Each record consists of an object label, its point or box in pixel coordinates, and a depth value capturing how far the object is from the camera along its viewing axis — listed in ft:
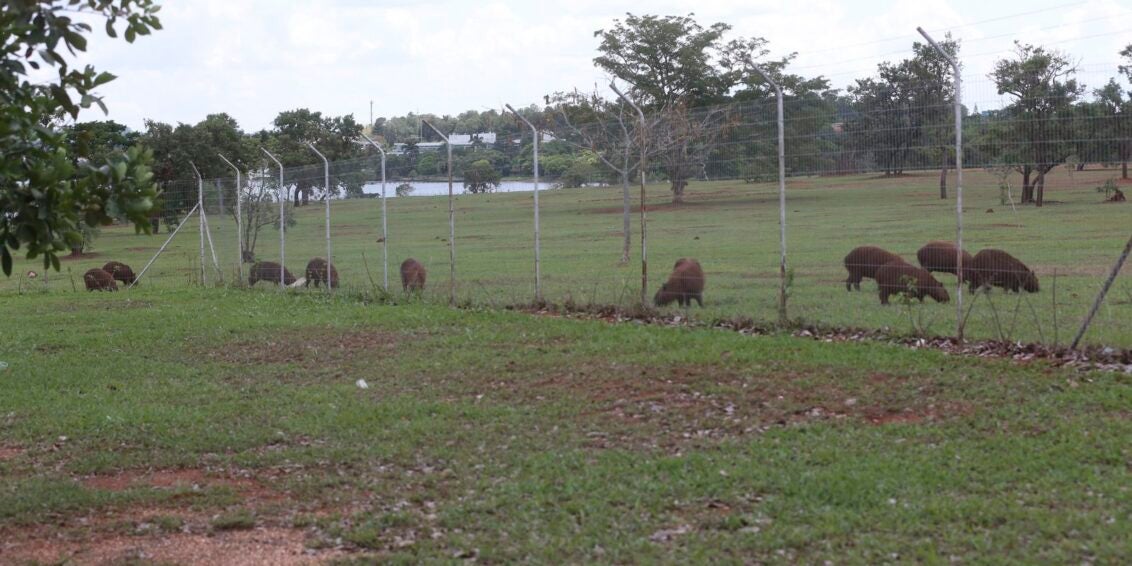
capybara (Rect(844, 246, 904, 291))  50.85
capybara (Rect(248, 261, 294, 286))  71.46
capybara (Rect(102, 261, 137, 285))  83.15
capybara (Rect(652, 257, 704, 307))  50.11
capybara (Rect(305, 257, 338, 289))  69.26
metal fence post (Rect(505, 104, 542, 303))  50.70
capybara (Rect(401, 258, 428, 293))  60.58
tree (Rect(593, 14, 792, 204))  139.23
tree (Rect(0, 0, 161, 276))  18.34
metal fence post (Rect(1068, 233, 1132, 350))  30.28
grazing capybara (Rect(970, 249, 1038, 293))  45.50
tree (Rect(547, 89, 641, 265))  54.15
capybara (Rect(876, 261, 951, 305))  44.83
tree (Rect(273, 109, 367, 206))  179.52
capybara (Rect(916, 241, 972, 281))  44.52
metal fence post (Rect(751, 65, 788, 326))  40.86
